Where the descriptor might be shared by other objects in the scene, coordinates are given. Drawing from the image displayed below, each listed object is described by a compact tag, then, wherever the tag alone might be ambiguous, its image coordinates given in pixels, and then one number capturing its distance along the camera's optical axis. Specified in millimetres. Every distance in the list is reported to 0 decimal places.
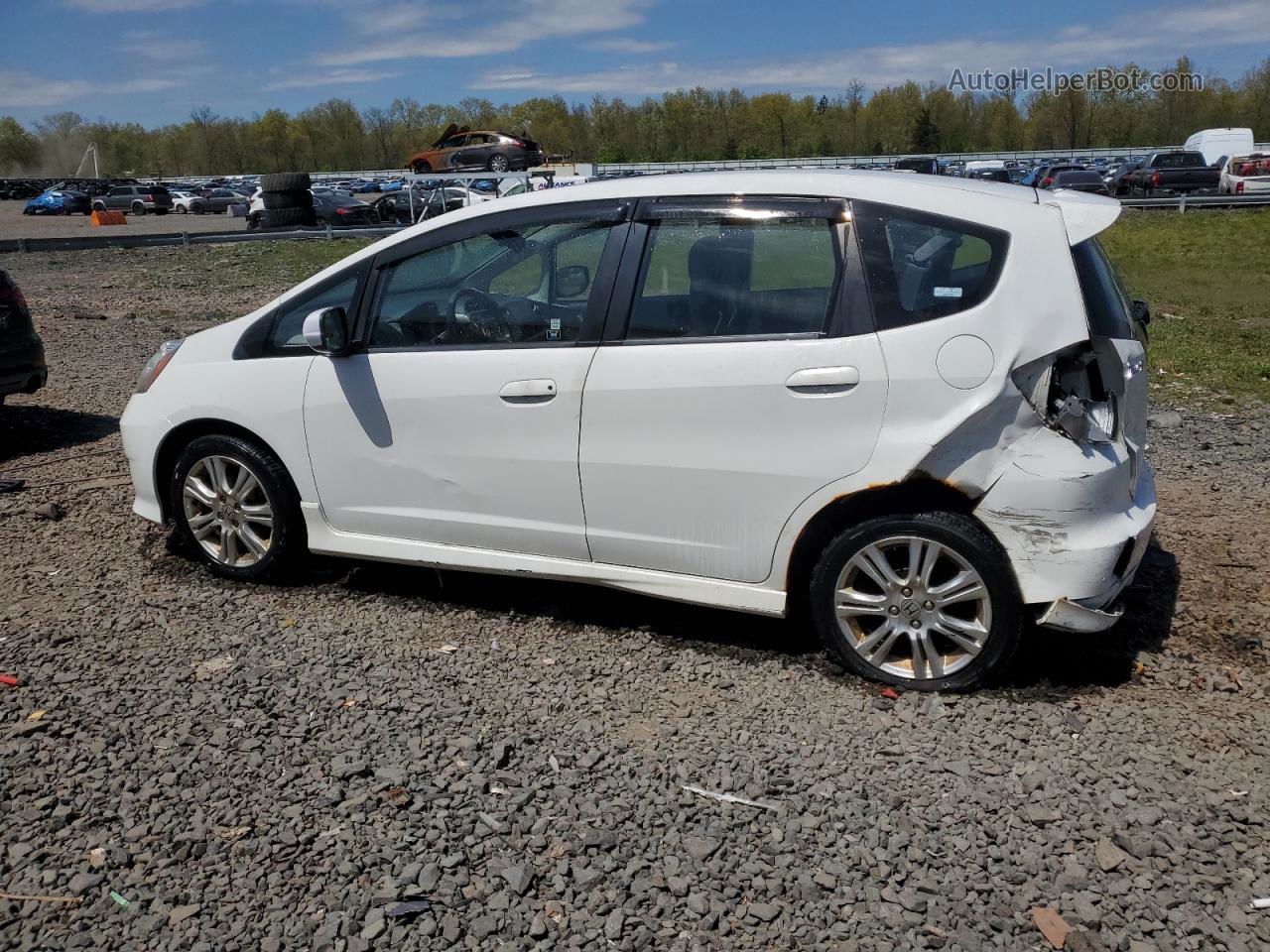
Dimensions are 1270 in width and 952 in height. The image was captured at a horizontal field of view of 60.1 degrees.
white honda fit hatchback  3783
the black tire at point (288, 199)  34688
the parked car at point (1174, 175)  35438
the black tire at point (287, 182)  34906
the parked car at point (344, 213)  37156
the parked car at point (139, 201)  55969
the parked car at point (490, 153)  40156
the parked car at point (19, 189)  72500
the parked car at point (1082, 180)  31812
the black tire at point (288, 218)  33406
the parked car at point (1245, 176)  31375
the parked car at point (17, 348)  7789
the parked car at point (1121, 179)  37531
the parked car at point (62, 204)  55344
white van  45353
